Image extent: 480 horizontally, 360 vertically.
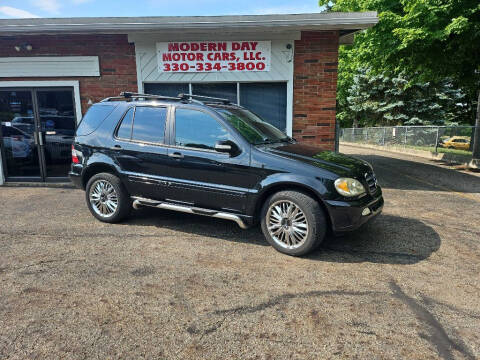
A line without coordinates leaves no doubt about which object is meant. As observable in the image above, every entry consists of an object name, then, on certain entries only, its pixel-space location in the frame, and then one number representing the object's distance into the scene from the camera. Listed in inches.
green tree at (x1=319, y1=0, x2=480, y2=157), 375.9
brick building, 298.4
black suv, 149.6
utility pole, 442.9
